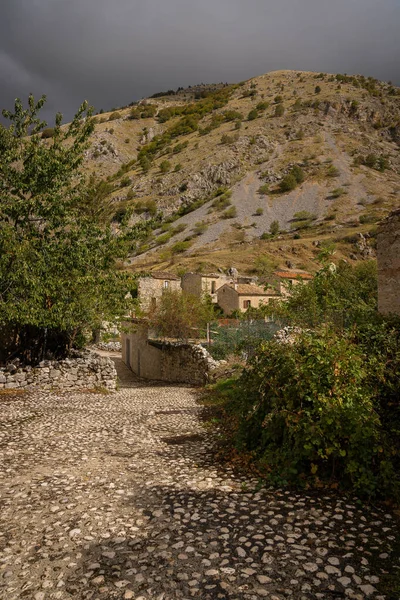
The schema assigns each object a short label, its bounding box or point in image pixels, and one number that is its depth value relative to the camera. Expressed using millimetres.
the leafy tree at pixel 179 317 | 29836
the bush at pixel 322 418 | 5758
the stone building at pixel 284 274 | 49750
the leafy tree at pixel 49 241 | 15359
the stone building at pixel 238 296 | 51062
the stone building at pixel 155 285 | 48062
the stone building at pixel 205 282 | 53688
